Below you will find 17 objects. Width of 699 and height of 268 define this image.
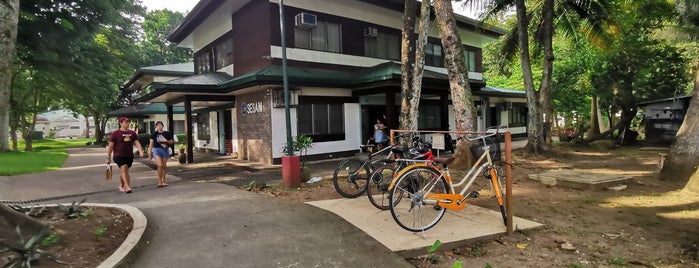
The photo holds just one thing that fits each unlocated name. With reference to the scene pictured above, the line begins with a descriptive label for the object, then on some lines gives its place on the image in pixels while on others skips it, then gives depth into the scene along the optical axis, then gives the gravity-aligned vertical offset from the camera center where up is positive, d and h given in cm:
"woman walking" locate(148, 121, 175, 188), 873 -35
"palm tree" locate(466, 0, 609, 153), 1456 +378
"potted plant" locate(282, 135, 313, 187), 829 -94
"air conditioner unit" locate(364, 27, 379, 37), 1562 +397
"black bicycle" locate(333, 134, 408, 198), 698 -92
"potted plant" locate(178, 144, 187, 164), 1460 -100
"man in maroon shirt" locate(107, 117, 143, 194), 800 -29
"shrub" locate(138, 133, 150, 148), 2027 -36
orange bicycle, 481 -82
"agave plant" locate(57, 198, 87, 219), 532 -110
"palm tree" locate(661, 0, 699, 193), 845 -71
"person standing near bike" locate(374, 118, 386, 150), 1181 -22
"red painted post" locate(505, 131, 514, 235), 476 -88
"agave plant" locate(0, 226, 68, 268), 329 -108
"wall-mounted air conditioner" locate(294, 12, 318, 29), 1302 +381
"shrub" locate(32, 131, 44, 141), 5264 +4
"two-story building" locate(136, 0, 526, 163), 1302 +193
